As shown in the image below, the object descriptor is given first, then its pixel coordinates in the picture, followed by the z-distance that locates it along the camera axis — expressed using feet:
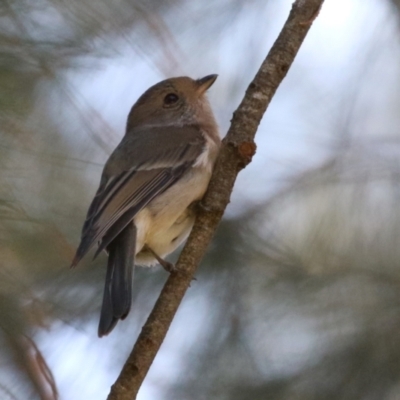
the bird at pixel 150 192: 23.22
